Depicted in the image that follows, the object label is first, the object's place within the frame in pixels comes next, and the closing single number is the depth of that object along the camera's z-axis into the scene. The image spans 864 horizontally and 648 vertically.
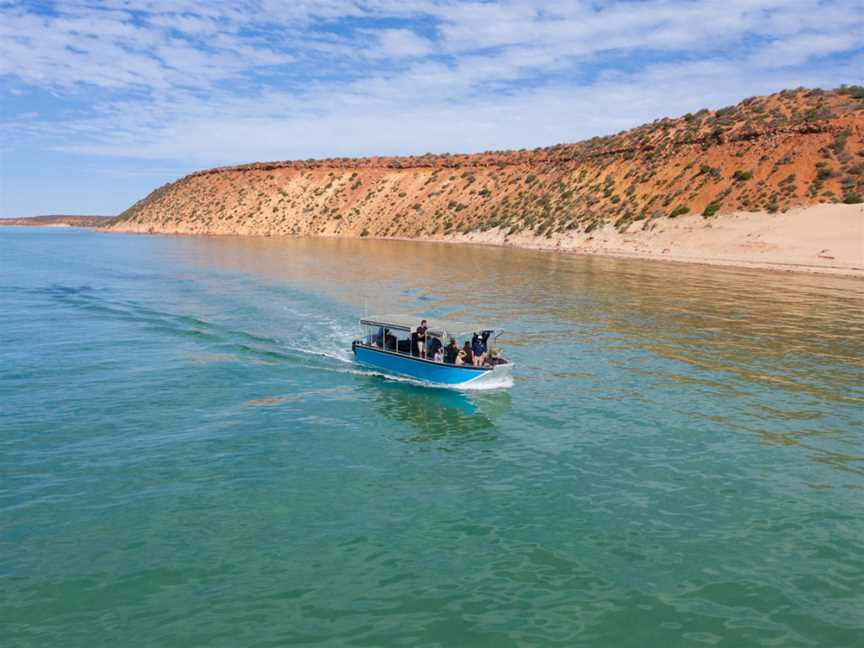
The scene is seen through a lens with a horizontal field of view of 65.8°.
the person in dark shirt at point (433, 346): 23.52
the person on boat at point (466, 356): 22.52
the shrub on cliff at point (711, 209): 67.81
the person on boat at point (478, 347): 22.54
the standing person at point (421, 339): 23.60
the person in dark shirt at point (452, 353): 23.11
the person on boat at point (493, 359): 22.31
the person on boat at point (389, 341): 25.23
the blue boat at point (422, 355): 22.05
